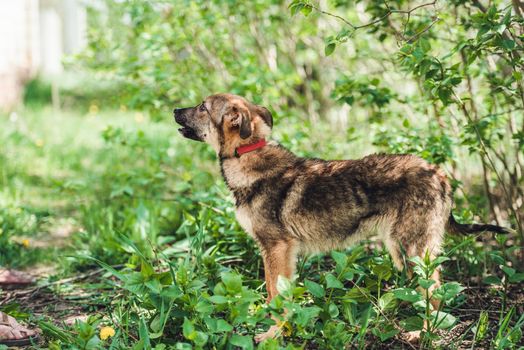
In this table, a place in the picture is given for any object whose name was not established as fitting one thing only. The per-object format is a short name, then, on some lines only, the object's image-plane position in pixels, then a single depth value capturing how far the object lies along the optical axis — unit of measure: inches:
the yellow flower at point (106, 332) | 122.9
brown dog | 133.0
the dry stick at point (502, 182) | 146.9
